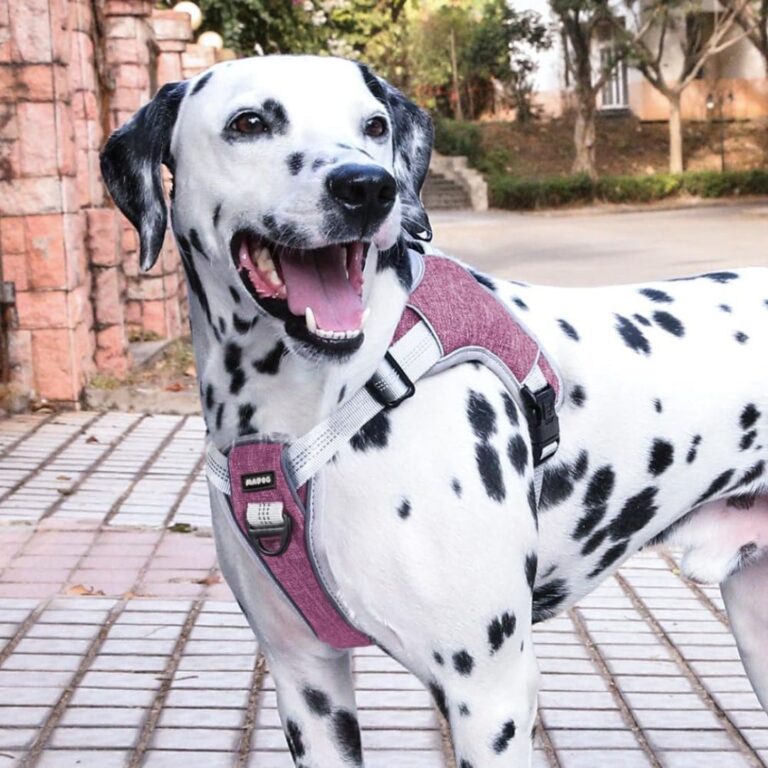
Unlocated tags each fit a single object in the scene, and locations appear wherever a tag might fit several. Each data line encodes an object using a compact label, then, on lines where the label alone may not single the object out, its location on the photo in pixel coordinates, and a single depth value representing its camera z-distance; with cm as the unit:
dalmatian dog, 256
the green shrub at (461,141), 4206
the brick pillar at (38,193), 875
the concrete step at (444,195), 3925
